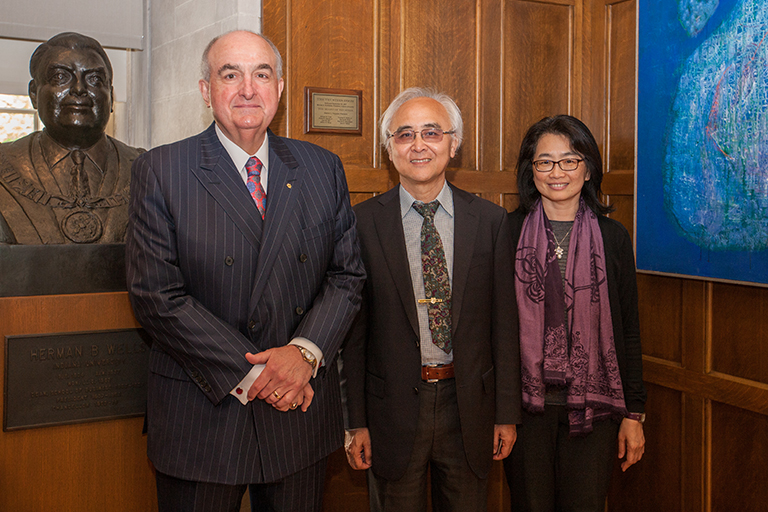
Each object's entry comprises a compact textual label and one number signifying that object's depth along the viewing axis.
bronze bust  2.07
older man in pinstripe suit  1.64
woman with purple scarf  2.15
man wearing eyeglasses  1.97
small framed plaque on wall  2.72
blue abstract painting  2.40
